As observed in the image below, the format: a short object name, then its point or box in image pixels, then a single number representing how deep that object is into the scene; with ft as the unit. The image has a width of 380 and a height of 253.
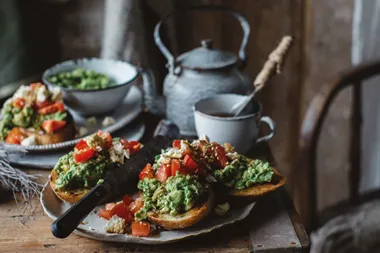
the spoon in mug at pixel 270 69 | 4.32
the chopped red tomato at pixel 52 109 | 4.33
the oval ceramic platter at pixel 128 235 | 3.19
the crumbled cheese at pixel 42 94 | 4.33
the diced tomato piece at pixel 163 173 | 3.43
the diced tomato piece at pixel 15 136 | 4.26
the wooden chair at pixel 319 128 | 4.88
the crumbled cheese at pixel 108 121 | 4.60
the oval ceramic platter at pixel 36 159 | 4.15
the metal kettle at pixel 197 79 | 4.42
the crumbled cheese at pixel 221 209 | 3.41
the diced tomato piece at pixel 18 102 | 4.34
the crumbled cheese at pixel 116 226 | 3.25
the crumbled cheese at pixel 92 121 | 4.65
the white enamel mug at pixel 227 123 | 4.05
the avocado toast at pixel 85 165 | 3.53
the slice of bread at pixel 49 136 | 4.24
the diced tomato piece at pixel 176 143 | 3.72
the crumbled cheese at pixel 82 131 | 4.46
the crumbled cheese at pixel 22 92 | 4.38
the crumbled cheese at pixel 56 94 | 4.39
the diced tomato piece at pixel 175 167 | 3.42
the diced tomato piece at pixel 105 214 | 3.39
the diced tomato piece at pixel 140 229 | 3.23
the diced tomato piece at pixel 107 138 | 3.76
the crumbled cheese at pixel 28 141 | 4.20
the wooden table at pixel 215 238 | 3.24
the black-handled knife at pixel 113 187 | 3.05
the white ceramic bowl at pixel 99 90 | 4.56
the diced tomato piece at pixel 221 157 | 3.61
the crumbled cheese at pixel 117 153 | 3.69
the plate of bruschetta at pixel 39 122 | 4.23
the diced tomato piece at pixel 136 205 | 3.41
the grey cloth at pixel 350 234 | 5.17
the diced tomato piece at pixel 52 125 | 4.23
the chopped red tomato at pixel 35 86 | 4.46
